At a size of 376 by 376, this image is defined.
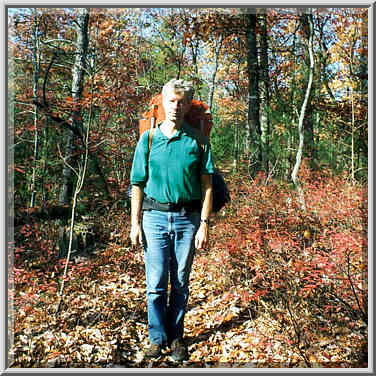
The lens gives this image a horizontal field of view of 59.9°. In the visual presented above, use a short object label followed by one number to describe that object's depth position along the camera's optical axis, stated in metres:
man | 2.23
